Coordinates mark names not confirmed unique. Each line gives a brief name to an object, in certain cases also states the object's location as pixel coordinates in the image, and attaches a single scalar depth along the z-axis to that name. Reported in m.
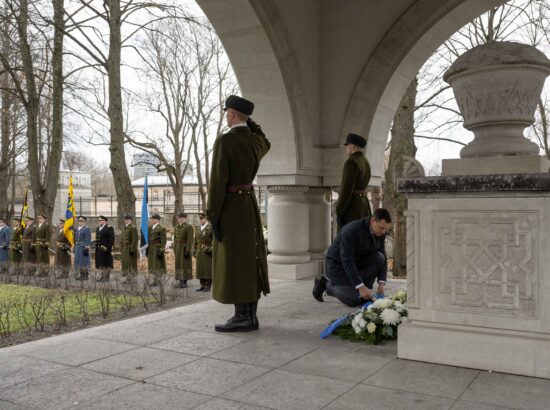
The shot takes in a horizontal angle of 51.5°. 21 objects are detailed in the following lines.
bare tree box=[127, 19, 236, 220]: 30.28
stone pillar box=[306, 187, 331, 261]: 9.36
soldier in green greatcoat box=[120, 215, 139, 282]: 13.30
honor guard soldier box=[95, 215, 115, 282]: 13.65
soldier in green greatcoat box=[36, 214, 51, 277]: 14.80
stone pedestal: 3.86
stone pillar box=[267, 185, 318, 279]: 8.88
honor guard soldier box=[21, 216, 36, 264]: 15.45
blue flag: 12.81
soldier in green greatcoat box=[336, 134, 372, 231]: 7.25
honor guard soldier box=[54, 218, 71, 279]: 14.55
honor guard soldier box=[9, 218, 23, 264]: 16.39
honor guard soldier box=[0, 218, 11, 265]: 17.06
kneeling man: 5.69
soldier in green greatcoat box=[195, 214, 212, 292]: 10.42
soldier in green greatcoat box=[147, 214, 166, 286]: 12.37
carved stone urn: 4.04
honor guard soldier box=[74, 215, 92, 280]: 13.91
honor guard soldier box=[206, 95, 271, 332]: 5.13
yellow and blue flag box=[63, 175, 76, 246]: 14.51
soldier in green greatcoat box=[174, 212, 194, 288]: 11.56
